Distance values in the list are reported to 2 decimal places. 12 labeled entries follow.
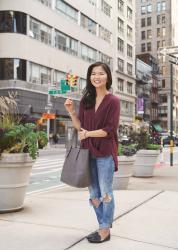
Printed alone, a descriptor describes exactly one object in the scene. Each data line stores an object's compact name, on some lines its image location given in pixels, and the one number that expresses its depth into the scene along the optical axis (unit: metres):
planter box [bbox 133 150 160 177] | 12.99
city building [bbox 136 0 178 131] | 118.06
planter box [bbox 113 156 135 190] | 9.63
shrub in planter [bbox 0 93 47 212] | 6.23
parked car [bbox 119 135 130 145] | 11.51
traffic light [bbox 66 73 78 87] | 37.62
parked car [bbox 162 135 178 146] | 54.17
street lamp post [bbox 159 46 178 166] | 14.70
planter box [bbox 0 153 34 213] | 6.20
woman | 4.70
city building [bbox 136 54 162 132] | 87.68
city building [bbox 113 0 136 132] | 70.62
